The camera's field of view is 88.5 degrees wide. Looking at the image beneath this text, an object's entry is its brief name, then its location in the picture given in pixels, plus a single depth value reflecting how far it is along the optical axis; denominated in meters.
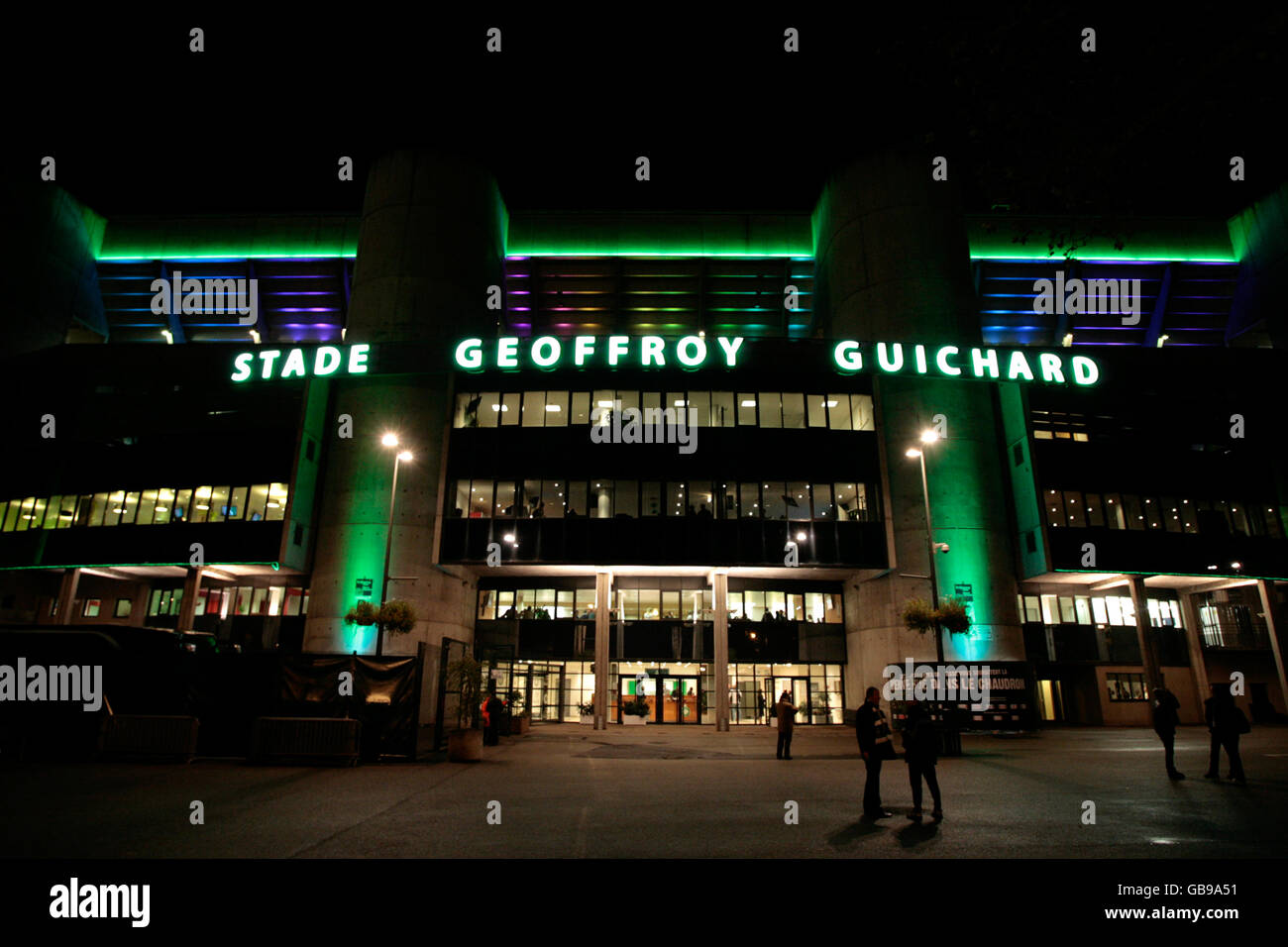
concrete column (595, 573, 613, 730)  32.66
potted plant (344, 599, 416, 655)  25.66
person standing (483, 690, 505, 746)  23.37
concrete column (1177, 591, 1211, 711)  37.97
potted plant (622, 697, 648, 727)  36.16
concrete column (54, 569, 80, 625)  33.82
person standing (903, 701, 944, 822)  10.41
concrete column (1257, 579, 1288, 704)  35.94
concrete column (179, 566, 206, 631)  32.81
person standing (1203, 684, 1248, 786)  13.62
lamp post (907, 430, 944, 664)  24.14
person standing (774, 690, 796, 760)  20.58
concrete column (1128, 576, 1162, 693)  34.12
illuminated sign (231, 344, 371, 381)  26.67
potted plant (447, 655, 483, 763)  20.06
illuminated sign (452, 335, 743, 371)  30.16
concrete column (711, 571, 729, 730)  33.16
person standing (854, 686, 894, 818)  10.43
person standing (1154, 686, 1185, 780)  14.55
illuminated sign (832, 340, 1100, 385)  26.45
